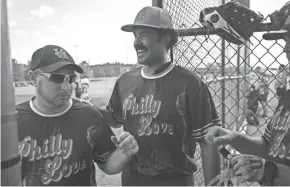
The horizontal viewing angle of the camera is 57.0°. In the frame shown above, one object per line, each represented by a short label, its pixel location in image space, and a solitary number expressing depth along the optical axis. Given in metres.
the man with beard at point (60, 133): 1.71
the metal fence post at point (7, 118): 0.62
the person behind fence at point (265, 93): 7.19
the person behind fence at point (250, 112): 6.38
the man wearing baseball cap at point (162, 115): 1.97
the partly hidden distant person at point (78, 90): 11.79
